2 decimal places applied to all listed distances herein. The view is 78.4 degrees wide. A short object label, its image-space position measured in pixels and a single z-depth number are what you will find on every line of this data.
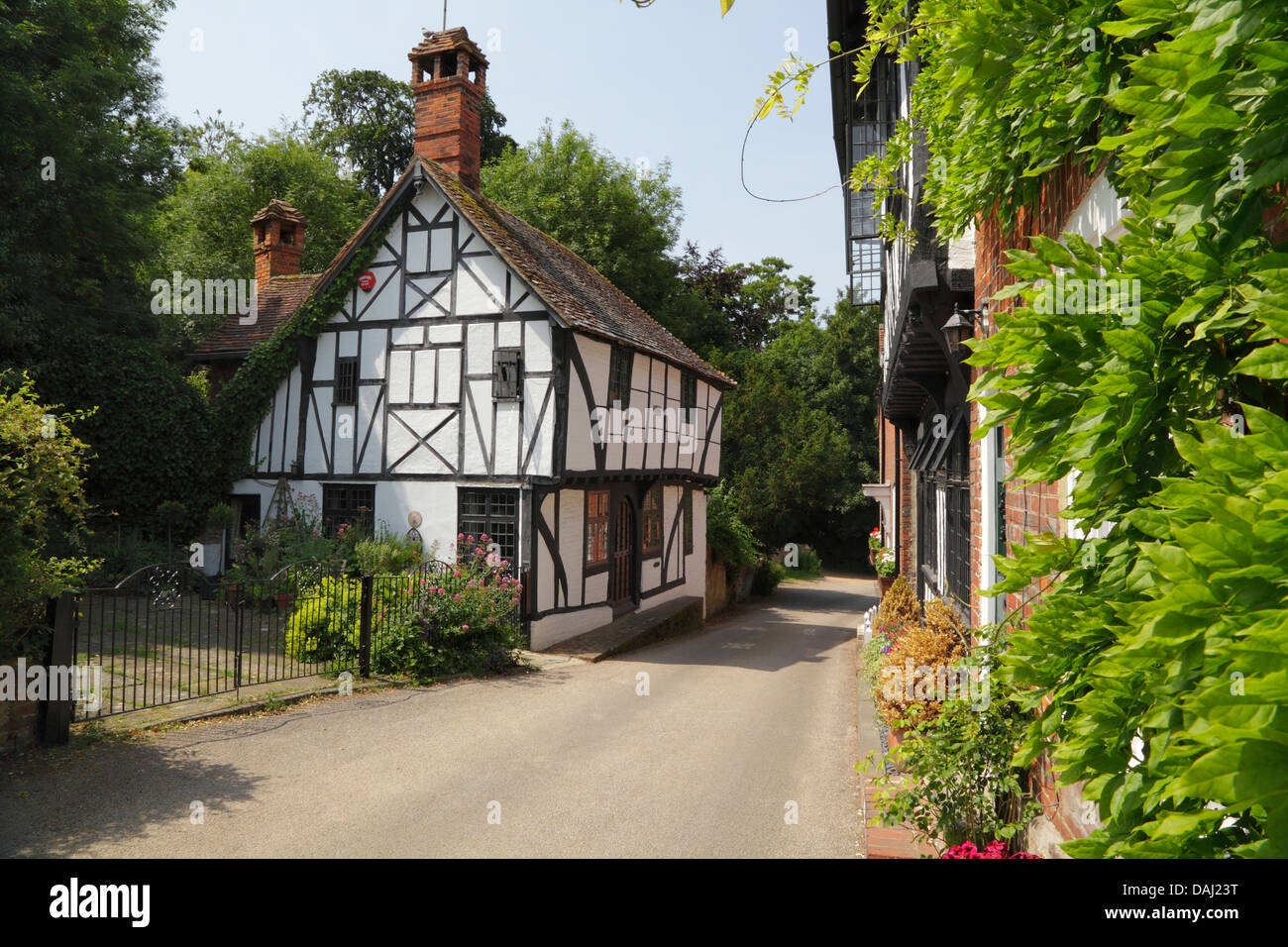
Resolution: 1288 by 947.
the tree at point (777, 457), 33.59
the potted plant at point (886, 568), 18.21
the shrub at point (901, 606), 9.20
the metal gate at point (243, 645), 9.43
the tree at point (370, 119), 39.66
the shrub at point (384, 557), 14.26
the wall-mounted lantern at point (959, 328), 5.78
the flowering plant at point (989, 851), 4.17
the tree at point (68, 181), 15.55
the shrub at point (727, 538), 25.70
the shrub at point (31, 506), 6.69
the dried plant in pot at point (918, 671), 5.88
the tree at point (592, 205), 34.38
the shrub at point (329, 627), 11.62
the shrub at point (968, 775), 4.52
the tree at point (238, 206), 29.88
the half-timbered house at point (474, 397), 14.75
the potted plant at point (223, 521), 17.84
